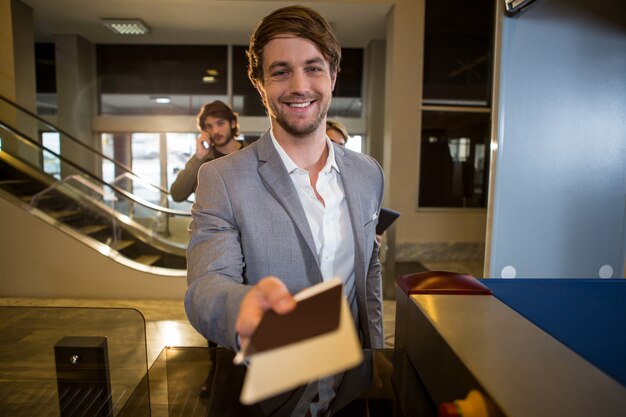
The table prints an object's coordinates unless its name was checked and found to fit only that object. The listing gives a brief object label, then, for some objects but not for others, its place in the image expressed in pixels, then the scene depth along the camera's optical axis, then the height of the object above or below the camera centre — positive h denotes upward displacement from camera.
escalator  4.98 -0.45
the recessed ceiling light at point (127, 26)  7.14 +2.47
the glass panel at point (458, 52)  6.71 +1.98
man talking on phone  3.05 +0.22
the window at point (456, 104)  6.75 +1.16
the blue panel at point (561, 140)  1.95 +0.18
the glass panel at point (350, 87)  8.59 +1.75
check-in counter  0.63 -0.31
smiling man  1.14 -0.07
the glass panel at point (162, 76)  8.63 +1.91
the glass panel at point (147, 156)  8.69 +0.31
